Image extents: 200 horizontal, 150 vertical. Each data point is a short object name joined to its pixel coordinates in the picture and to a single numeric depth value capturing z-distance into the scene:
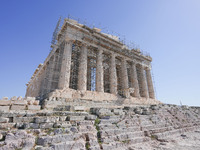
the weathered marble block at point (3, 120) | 4.11
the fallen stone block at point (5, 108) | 5.69
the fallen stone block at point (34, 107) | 6.20
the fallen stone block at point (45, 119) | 4.33
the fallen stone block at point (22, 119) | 4.35
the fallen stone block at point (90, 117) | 5.38
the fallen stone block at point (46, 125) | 4.17
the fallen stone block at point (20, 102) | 5.98
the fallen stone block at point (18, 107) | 5.89
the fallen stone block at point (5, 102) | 5.91
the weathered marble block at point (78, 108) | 6.54
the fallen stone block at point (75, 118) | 4.97
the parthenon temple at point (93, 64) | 13.66
